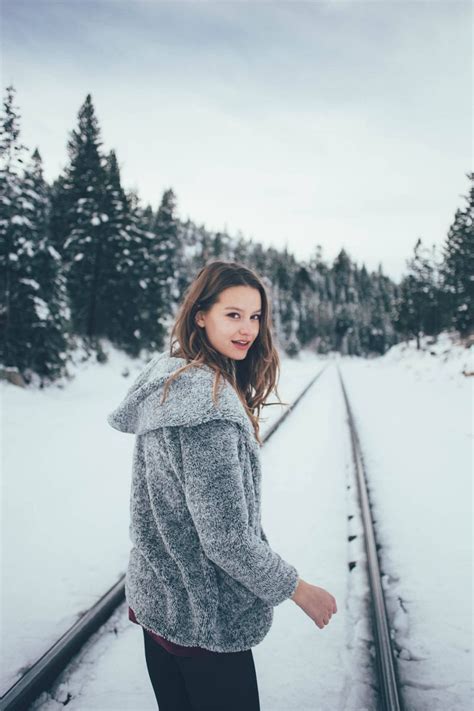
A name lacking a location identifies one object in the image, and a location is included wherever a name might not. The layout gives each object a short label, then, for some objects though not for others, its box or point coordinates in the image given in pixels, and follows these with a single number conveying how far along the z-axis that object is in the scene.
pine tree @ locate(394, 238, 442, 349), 45.74
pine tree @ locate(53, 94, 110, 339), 21.97
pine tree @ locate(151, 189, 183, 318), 26.08
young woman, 1.18
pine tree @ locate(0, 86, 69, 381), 13.11
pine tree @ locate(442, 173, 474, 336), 33.72
